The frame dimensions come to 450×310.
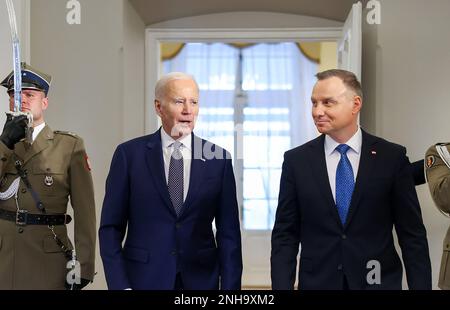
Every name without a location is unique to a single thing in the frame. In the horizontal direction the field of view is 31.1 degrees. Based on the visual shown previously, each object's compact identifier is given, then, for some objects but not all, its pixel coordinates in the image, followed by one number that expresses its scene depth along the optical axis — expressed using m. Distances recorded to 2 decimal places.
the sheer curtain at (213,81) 7.84
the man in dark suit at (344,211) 2.94
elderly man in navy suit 2.95
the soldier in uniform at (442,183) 3.12
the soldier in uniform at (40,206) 3.29
